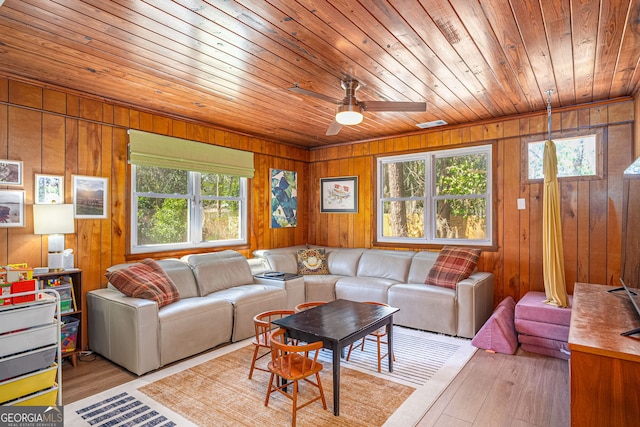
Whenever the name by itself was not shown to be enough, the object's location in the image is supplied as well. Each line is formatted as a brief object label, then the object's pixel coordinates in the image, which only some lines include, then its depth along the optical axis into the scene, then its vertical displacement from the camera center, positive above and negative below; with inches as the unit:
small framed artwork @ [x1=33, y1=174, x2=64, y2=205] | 122.3 +11.0
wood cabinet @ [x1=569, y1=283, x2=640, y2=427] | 64.6 -30.4
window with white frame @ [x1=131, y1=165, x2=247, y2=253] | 154.8 +5.2
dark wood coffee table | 93.9 -31.7
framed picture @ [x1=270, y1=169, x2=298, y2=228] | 215.6 +12.9
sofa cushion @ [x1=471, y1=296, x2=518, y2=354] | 131.6 -44.4
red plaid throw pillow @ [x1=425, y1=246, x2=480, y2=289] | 157.8 -22.3
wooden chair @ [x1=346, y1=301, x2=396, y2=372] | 116.6 -49.3
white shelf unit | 81.4 -31.4
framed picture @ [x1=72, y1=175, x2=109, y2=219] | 131.6 +9.0
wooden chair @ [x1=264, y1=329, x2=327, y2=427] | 86.7 -38.5
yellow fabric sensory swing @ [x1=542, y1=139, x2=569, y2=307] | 133.0 -7.1
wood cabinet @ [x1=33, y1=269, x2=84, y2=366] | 118.2 -26.6
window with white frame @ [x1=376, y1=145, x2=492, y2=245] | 177.9 +11.3
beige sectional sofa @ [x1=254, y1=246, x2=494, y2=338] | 149.9 -32.2
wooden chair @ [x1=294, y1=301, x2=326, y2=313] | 129.0 -32.6
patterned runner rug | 89.7 -50.6
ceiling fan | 110.3 +35.2
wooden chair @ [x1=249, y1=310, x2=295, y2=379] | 106.0 -35.8
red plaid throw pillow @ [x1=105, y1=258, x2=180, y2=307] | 123.6 -22.7
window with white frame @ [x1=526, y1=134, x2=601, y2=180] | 147.6 +26.2
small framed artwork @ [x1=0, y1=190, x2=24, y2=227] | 114.5 +4.1
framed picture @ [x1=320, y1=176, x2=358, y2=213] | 220.2 +15.5
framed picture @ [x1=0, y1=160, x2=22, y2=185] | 115.0 +16.0
